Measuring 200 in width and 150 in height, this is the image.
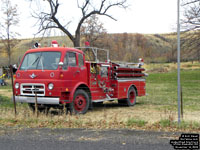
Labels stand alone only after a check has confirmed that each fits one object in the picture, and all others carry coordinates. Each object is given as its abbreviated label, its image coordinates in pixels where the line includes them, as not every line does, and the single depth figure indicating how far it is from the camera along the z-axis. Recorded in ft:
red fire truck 31.19
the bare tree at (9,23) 101.30
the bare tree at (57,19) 89.45
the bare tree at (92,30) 116.12
